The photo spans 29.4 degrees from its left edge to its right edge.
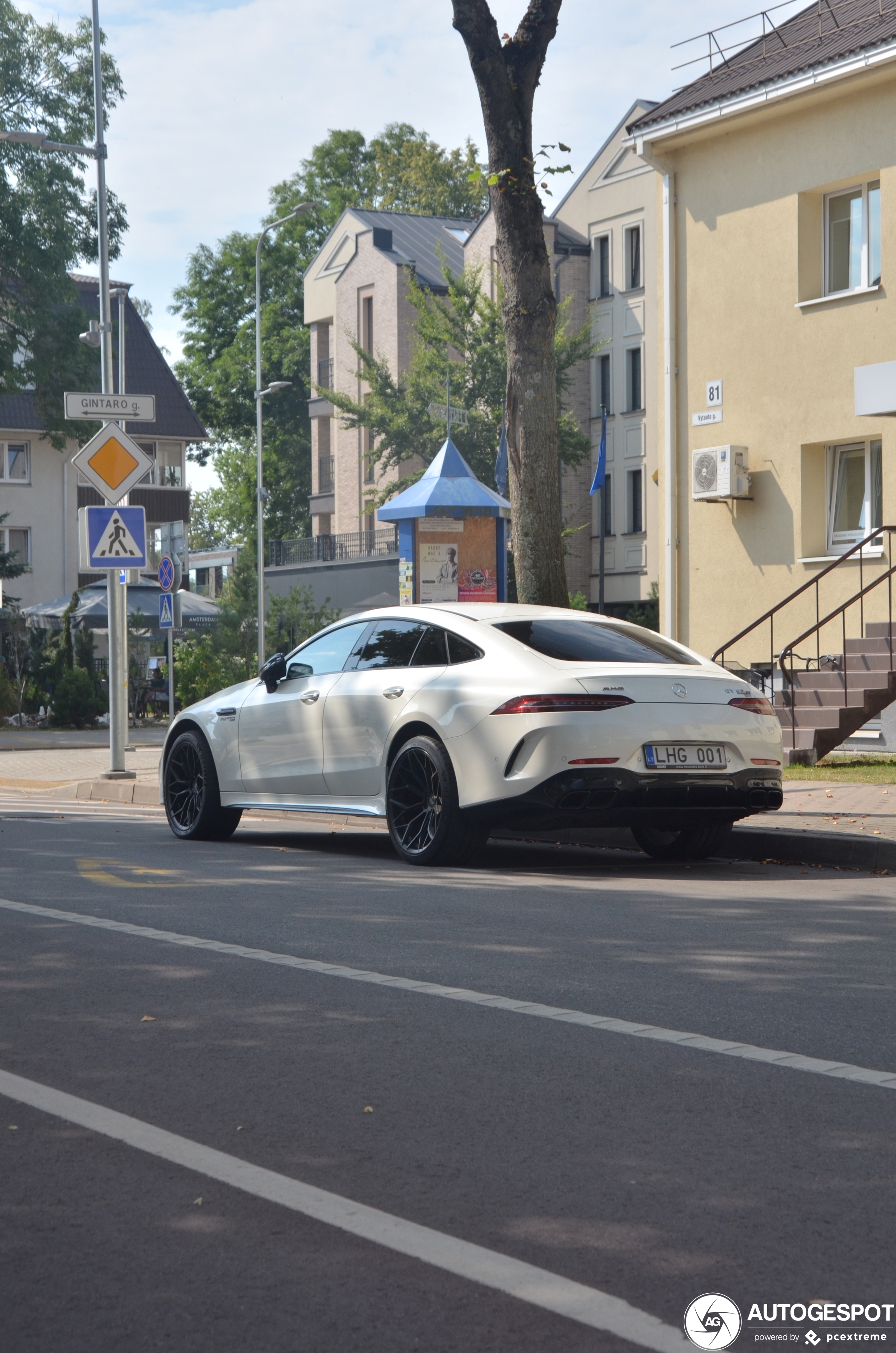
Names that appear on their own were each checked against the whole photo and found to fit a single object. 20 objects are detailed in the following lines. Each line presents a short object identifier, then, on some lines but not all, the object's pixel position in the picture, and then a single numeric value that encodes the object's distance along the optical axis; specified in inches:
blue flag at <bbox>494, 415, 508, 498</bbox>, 1195.3
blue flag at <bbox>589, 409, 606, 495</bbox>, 1763.0
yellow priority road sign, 674.2
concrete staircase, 622.2
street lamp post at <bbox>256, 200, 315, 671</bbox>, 2003.0
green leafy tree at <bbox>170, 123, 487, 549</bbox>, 2701.8
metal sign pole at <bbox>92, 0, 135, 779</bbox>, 681.0
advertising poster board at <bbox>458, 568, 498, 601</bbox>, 710.5
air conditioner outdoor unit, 799.1
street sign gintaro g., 674.8
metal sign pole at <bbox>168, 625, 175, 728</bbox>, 1102.1
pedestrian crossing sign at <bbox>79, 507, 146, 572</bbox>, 681.0
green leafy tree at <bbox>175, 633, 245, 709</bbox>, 1246.9
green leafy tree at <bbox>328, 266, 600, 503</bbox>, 1889.8
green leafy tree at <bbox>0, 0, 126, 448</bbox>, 1453.0
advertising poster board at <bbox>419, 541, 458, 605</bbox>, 709.9
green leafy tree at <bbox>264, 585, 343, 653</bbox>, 1266.0
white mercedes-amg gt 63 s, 361.4
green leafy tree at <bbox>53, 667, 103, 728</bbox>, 1277.1
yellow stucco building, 753.0
